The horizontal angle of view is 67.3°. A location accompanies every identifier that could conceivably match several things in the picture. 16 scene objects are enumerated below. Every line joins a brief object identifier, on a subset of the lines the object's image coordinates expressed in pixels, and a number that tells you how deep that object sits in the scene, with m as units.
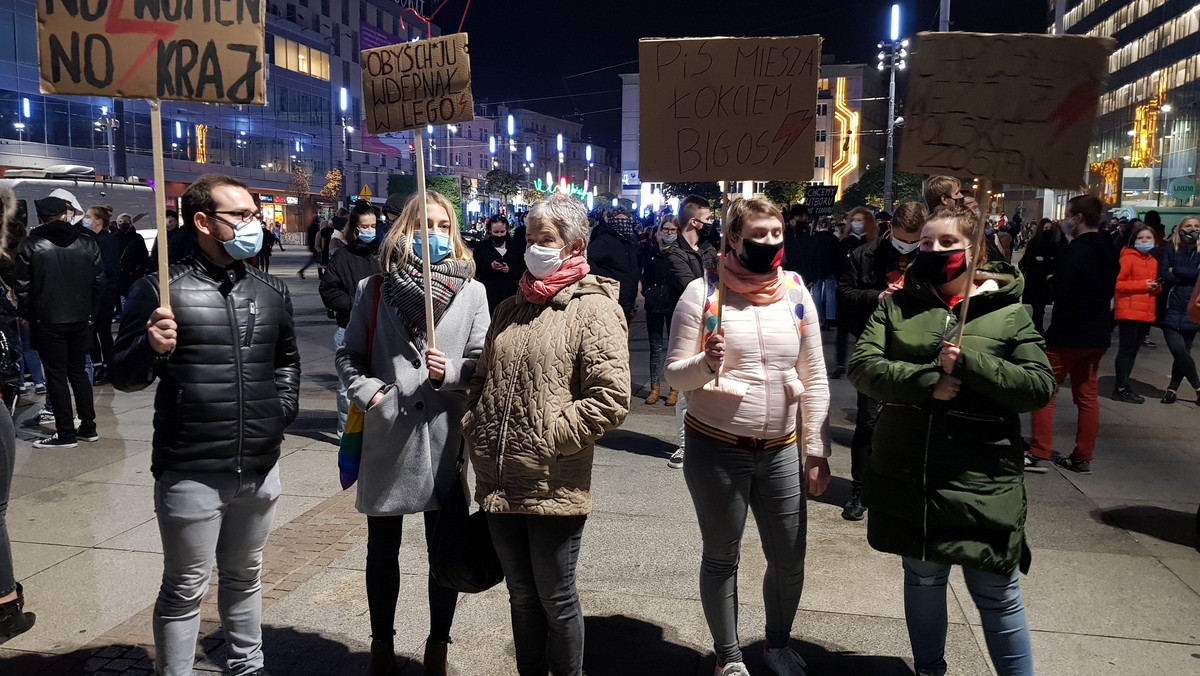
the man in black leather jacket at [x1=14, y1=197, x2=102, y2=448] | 7.61
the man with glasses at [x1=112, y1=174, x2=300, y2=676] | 3.33
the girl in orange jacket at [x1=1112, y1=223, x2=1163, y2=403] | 9.95
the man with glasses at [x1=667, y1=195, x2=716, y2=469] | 7.94
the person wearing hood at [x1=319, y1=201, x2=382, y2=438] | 7.25
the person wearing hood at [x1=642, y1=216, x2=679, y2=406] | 9.09
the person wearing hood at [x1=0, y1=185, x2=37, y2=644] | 4.16
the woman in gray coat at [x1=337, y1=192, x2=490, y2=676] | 3.65
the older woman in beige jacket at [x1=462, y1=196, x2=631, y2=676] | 3.22
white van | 17.70
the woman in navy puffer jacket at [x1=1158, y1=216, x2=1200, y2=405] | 9.91
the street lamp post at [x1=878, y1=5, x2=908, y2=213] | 34.41
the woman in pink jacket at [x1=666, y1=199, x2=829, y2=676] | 3.58
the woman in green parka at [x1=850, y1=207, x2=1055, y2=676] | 3.24
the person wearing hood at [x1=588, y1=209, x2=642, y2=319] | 9.42
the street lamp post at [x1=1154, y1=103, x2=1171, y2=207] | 60.78
